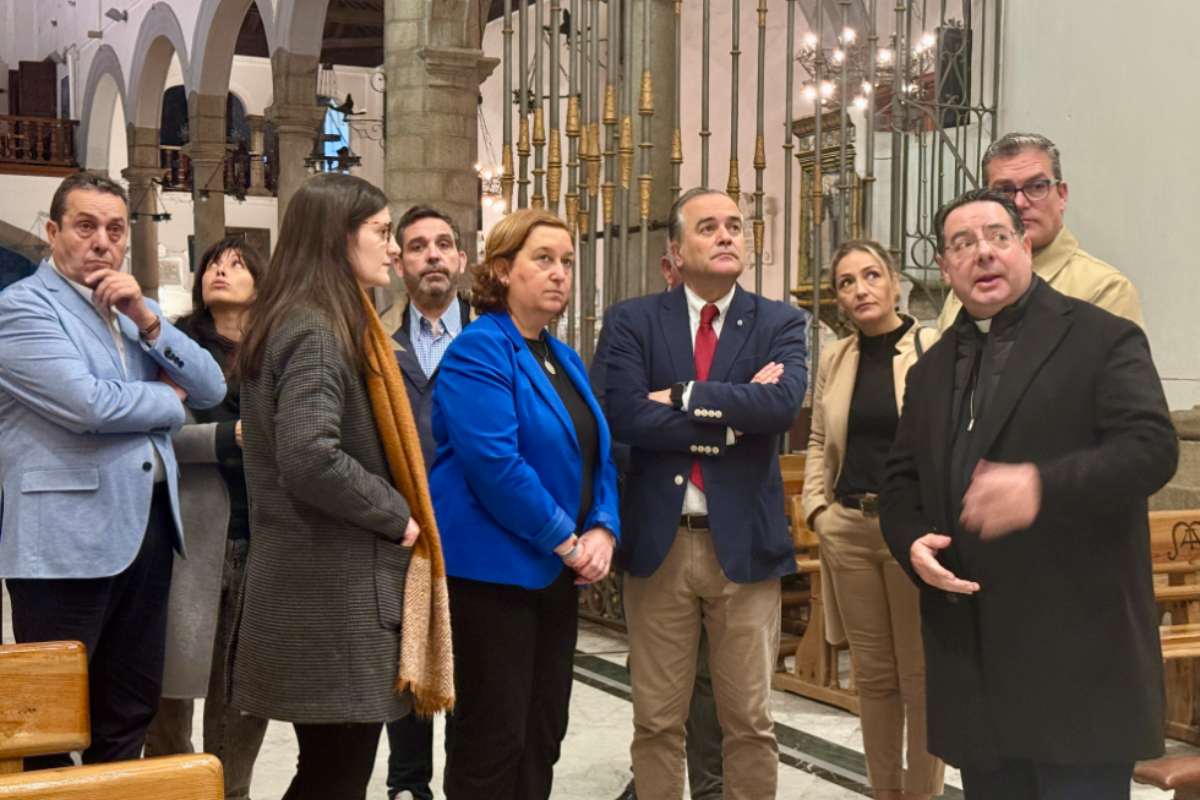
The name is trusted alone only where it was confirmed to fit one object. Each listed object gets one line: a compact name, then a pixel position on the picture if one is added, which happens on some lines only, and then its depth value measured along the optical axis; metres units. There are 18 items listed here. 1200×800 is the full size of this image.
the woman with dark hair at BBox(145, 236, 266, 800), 2.94
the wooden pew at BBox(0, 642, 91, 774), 1.72
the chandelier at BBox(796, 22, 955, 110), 8.87
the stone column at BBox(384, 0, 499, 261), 7.73
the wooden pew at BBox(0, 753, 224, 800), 1.25
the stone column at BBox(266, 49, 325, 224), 12.17
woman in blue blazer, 2.62
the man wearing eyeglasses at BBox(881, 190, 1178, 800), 2.06
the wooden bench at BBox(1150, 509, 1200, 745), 4.12
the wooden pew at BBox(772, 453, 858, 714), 4.57
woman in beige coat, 3.19
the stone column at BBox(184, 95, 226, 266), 14.44
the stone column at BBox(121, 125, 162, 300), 16.58
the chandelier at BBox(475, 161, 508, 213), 15.80
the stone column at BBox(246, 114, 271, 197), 20.80
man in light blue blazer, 2.58
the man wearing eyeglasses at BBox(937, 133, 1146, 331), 2.82
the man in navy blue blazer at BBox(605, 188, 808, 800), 2.91
